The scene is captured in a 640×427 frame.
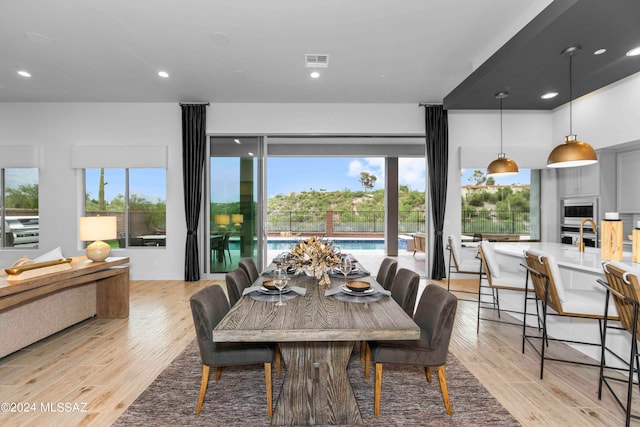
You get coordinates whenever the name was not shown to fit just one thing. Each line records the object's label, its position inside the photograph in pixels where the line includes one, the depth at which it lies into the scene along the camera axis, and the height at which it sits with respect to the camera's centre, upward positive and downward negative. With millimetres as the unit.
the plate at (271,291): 2154 -508
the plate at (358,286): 2158 -484
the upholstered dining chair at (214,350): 1873 -794
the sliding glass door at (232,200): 5855 +272
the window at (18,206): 5902 +184
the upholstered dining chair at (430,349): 1860 -781
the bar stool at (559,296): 2254 -627
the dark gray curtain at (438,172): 5750 +746
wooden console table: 2477 -616
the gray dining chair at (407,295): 2393 -604
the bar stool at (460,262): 4340 -660
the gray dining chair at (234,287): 2502 -558
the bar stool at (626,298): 1678 -446
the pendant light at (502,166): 4473 +664
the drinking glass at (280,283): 2072 -438
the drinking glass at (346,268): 2567 -433
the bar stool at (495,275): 3117 -625
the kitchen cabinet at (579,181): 4926 +527
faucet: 3191 -311
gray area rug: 1902 -1196
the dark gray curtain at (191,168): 5660 +823
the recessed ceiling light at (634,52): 3198 +1614
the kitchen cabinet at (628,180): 4535 +465
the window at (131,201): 5957 +272
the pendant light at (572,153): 3126 +589
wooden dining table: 1676 -793
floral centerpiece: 2410 -325
